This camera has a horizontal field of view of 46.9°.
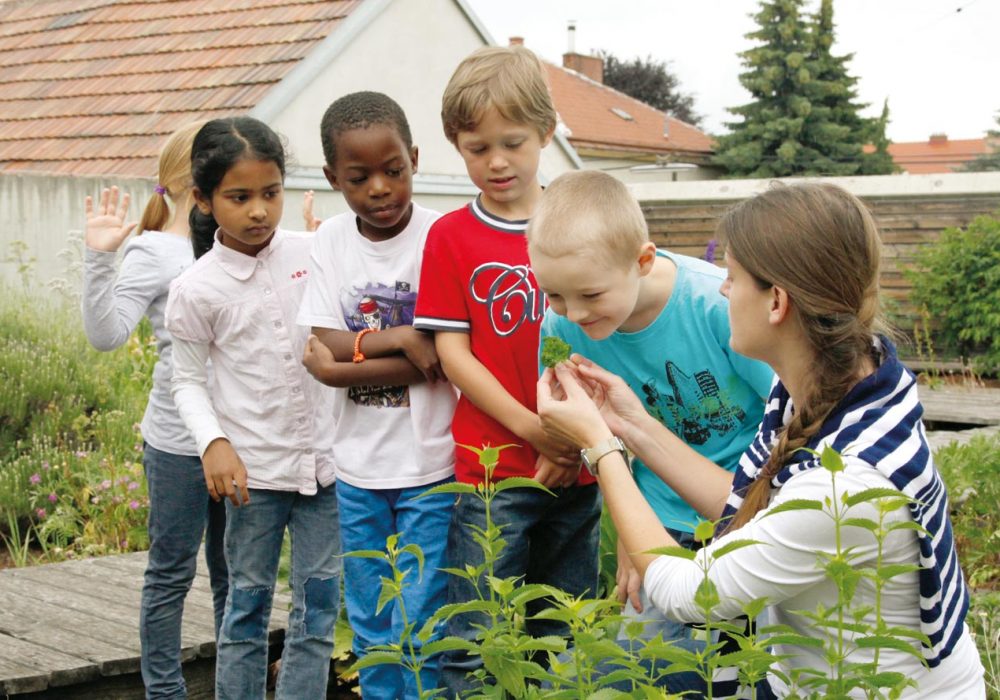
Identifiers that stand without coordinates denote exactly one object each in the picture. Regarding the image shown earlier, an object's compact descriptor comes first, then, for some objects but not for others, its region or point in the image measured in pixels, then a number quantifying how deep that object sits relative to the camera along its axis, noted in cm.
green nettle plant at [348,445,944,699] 144
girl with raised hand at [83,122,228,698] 352
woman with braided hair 186
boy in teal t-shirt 244
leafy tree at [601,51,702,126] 4797
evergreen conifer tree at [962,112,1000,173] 3744
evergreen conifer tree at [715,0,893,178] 3703
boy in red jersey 282
